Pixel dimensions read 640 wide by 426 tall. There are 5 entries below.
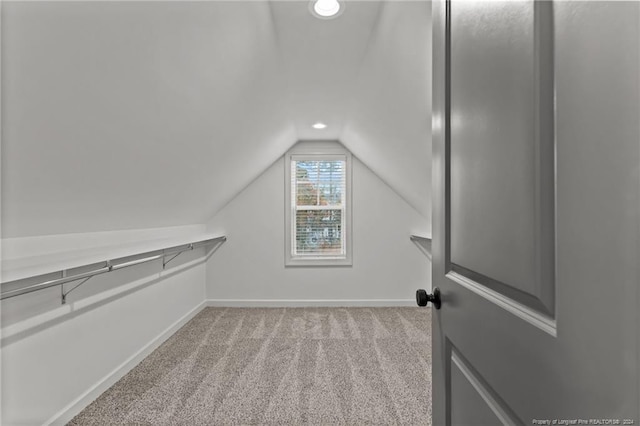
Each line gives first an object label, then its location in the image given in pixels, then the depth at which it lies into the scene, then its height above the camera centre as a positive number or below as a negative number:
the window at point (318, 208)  4.28 +0.07
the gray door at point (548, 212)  0.37 +0.00
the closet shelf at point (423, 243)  3.68 -0.34
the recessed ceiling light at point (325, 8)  1.62 +1.00
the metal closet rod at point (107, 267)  1.38 -0.31
